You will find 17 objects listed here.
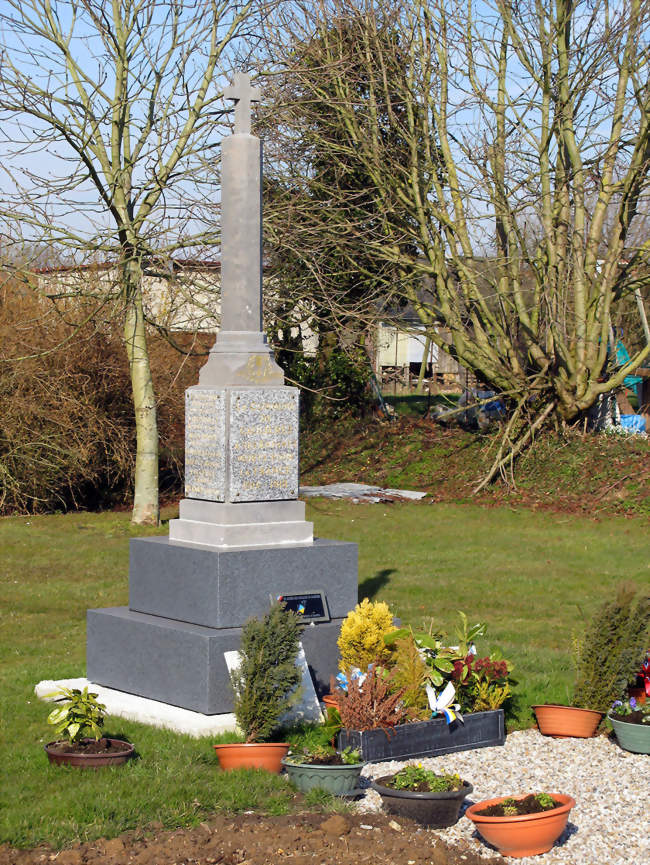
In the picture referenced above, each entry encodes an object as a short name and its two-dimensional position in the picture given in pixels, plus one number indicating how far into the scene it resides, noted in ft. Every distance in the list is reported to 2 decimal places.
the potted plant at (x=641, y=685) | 22.15
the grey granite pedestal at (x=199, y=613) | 21.74
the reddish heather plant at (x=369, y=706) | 19.83
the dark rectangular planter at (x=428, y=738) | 19.58
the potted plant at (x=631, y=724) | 20.75
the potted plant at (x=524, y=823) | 15.38
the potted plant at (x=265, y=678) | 19.35
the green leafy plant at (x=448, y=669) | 20.56
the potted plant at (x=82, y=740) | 18.28
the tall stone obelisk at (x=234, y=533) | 22.71
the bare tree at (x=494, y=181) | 55.06
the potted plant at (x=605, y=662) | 21.76
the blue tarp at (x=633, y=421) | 65.62
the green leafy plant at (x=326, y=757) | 17.90
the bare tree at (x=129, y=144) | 45.47
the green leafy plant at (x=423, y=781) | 16.60
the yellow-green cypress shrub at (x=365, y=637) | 21.44
